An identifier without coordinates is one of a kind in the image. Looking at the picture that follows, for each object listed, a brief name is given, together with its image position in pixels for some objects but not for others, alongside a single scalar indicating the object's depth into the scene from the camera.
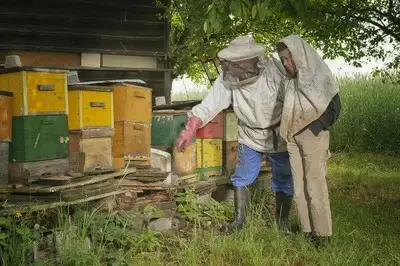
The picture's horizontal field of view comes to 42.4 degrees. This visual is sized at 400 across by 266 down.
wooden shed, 8.02
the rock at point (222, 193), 5.93
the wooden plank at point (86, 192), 3.92
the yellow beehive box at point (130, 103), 4.82
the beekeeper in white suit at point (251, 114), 4.43
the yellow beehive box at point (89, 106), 4.47
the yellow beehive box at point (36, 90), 4.01
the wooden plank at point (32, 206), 3.51
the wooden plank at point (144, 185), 4.65
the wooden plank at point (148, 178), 4.83
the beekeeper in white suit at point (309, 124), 3.86
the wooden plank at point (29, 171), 4.04
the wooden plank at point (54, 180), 4.00
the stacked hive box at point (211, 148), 5.57
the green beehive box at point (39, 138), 4.04
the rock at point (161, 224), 4.52
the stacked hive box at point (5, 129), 3.93
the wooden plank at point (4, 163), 3.98
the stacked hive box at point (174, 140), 5.27
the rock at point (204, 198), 5.36
